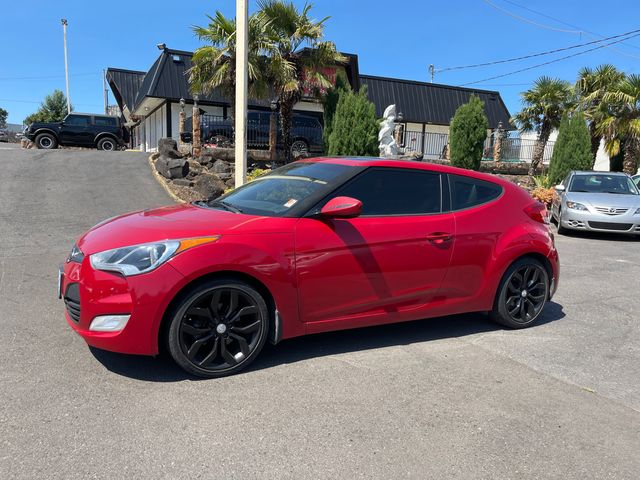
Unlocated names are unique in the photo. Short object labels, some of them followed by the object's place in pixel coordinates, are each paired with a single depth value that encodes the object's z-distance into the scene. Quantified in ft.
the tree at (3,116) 279.34
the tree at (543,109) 68.64
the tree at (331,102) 49.01
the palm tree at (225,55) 44.96
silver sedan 34.83
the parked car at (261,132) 51.08
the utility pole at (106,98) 152.15
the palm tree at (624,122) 61.98
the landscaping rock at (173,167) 42.55
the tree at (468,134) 56.75
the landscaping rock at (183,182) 41.24
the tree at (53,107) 185.16
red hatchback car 10.71
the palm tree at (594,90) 66.69
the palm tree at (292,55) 45.57
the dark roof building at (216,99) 67.77
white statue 48.37
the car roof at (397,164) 13.75
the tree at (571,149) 60.90
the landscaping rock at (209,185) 39.83
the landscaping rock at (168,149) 45.24
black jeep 67.41
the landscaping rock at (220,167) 45.42
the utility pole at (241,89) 28.50
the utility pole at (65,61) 142.41
